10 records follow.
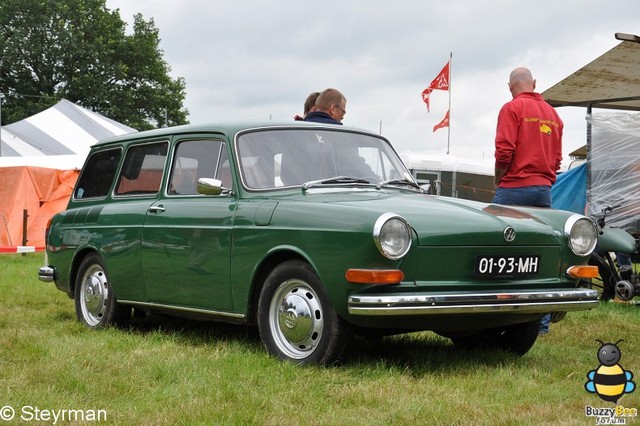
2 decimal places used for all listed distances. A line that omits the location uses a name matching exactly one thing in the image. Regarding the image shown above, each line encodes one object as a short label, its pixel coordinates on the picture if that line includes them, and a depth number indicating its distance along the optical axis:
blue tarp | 11.60
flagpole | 25.98
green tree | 43.12
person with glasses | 7.41
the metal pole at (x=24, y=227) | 16.52
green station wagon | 4.80
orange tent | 17.33
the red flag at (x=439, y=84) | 27.19
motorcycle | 8.34
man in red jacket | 6.82
